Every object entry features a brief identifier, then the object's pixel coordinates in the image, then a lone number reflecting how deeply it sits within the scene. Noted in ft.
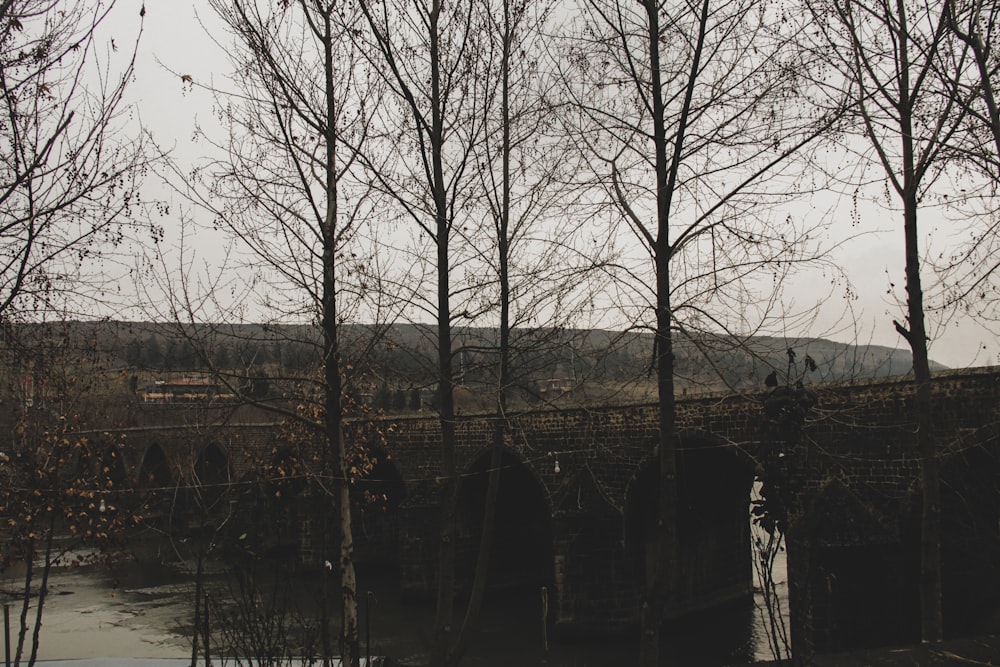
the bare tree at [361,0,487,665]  25.27
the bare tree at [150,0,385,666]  23.66
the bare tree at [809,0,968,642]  23.07
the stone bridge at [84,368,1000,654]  32.17
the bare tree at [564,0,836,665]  20.22
